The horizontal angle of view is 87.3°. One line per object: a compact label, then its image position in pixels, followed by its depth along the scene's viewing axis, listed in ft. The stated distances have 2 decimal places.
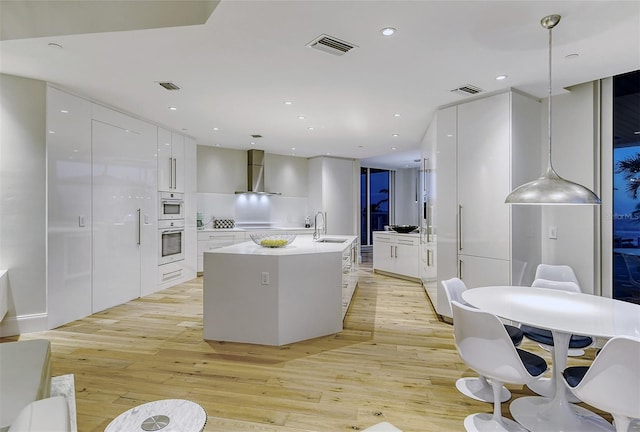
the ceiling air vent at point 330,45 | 8.19
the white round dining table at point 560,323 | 6.00
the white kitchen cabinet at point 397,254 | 20.01
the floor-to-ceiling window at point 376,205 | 33.83
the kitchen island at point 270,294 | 10.62
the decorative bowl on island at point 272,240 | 12.30
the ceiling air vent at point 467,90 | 11.30
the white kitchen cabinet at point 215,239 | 20.97
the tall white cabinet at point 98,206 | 12.00
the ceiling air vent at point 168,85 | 11.26
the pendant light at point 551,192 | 6.62
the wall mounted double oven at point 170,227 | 17.46
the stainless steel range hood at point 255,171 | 23.24
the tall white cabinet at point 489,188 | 11.43
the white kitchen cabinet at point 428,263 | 14.60
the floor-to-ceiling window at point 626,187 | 10.75
